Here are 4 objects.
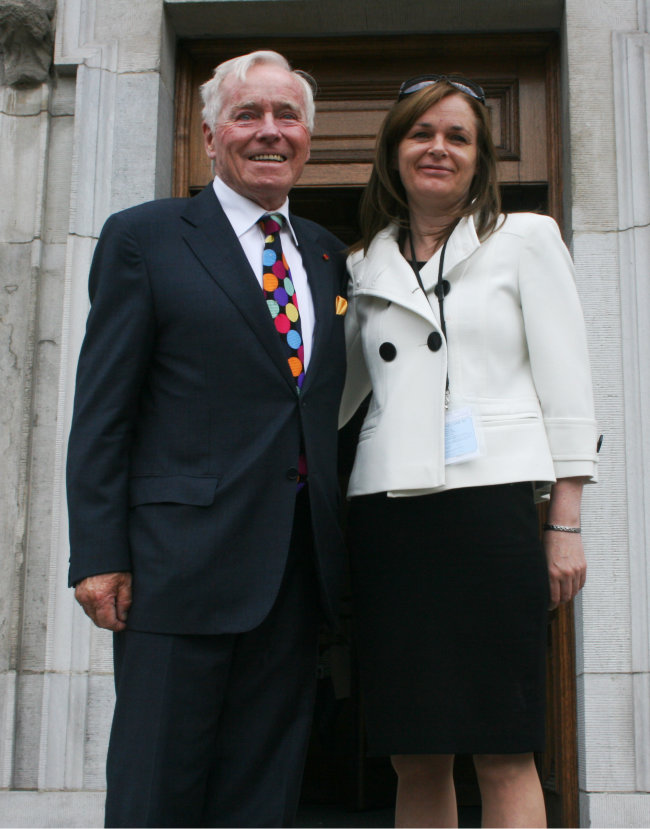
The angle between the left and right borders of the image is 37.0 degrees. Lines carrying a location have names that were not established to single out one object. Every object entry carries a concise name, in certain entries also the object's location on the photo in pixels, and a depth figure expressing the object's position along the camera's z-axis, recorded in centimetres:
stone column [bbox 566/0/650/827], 363
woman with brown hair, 236
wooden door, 437
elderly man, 218
